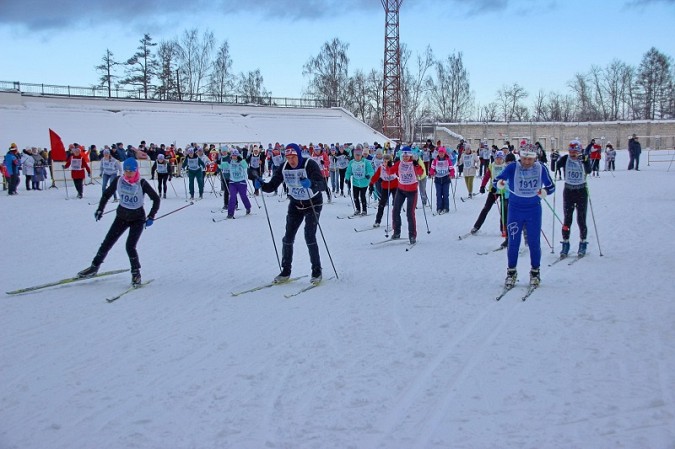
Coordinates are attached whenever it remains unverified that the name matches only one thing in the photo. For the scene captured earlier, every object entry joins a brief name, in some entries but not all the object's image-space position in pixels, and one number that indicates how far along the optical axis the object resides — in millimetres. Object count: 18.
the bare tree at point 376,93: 68000
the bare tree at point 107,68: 54625
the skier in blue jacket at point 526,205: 7324
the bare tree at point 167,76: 57688
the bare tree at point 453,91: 73438
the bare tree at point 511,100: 81562
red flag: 22859
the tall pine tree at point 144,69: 56344
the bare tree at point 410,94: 65625
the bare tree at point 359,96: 68812
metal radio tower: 50125
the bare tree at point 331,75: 67406
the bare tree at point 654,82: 76250
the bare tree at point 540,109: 84806
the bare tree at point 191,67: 60469
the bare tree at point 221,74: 62312
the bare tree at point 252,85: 68938
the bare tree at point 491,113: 79038
